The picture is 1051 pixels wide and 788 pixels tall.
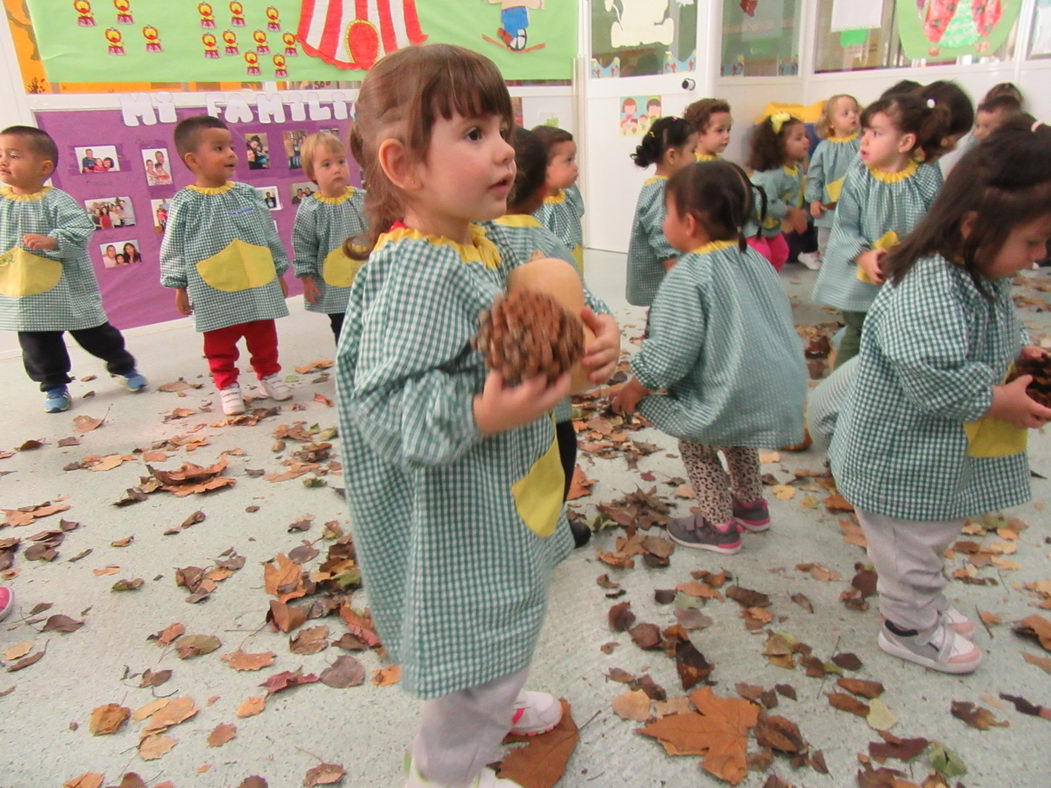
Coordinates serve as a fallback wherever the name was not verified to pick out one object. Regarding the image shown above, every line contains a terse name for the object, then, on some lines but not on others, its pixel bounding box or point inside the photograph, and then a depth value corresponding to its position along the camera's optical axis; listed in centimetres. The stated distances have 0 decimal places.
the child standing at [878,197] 346
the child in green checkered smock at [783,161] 581
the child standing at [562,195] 342
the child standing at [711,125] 500
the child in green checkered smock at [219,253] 402
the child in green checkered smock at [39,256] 414
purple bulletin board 538
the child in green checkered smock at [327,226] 441
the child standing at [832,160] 575
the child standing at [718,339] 247
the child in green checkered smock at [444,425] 122
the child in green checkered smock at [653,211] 430
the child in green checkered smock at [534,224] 250
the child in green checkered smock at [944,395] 173
